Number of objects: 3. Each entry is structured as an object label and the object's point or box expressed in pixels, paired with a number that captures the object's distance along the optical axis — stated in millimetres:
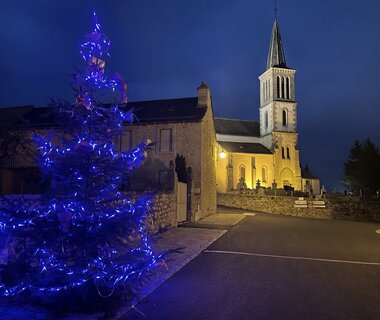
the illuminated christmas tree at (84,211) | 4957
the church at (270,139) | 55938
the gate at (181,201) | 16988
